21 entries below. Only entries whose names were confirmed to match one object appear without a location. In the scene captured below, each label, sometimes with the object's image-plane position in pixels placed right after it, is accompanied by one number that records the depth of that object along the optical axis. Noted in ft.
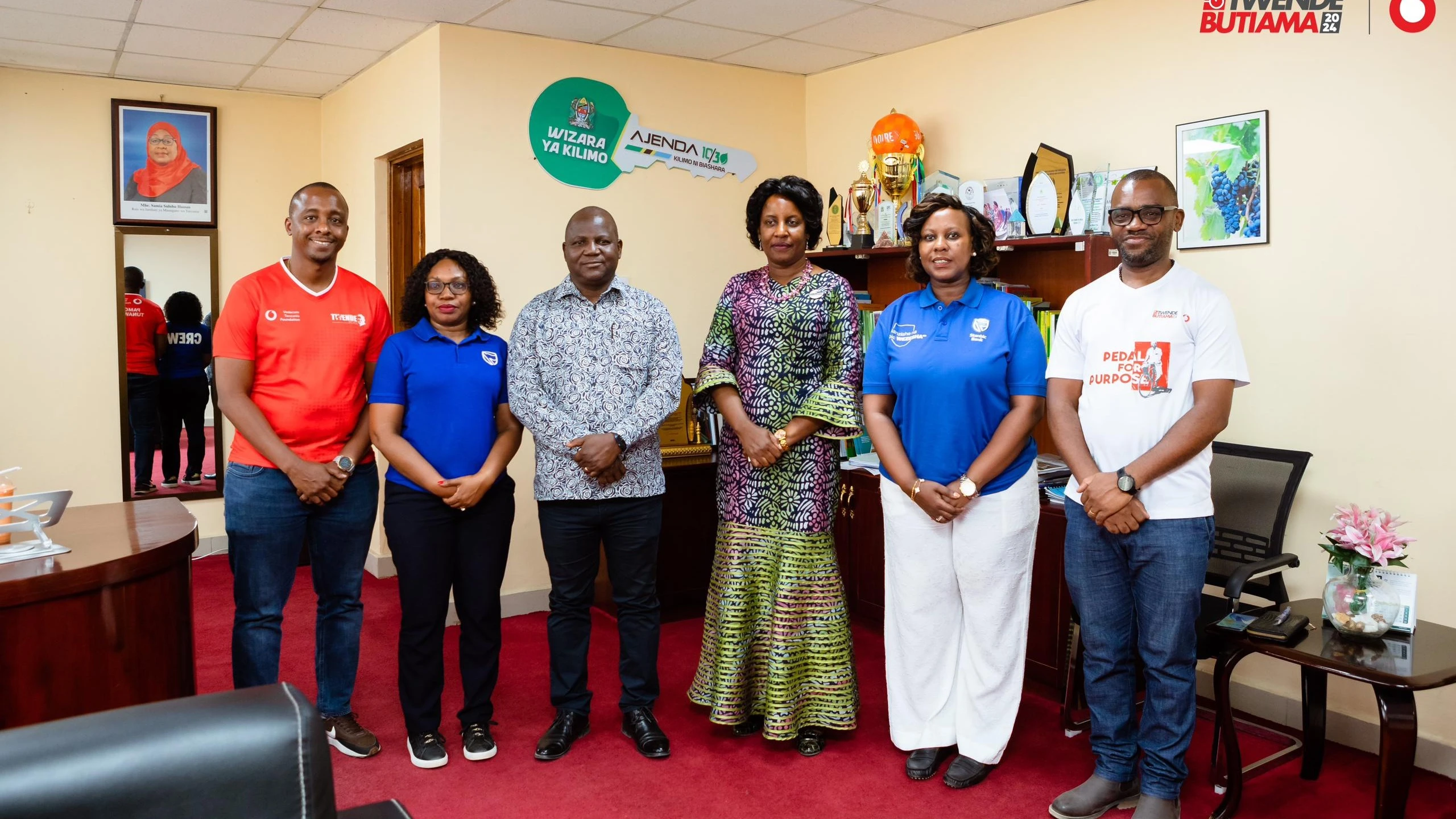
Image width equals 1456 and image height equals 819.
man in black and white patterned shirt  9.82
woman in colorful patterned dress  10.02
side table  7.64
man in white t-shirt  8.31
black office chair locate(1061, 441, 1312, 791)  10.16
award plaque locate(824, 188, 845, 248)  15.28
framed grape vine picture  11.19
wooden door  17.40
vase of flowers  8.32
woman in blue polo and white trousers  9.27
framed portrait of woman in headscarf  18.35
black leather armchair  3.50
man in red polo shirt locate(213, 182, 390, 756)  9.48
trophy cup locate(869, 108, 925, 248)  14.61
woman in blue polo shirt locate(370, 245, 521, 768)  9.59
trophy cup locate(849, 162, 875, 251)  14.73
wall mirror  18.65
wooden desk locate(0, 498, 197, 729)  7.11
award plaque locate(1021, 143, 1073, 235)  12.55
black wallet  8.32
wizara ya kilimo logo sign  15.66
